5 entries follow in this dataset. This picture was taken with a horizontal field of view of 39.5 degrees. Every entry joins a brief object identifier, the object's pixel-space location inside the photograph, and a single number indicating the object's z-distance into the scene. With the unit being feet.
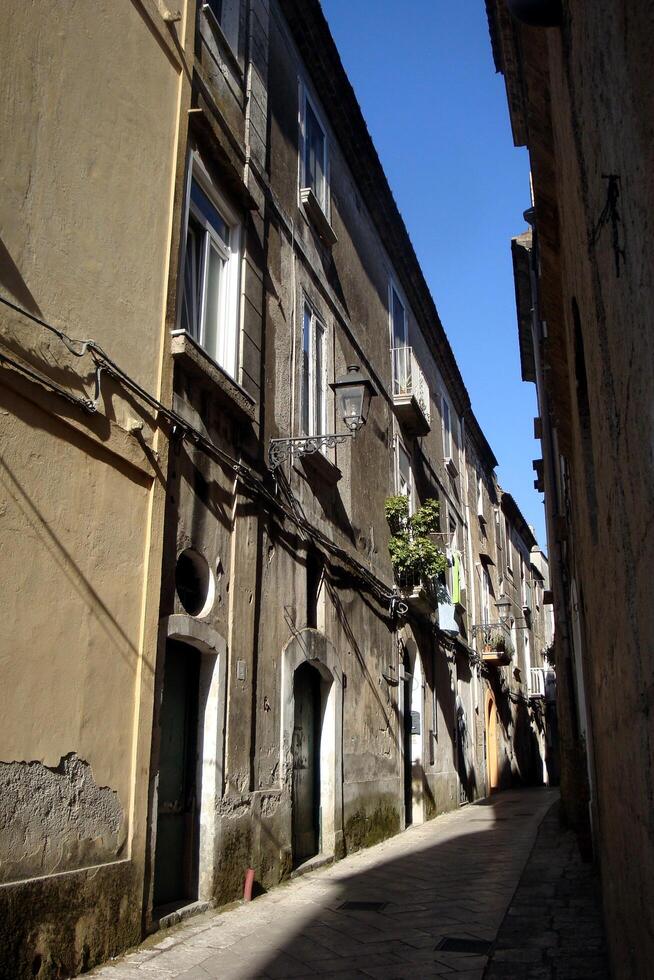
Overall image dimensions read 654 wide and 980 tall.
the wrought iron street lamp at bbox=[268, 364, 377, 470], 30.04
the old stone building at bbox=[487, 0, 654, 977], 6.73
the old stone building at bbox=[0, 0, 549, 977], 16.65
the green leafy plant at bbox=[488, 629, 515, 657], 73.15
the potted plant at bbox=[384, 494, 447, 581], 44.32
